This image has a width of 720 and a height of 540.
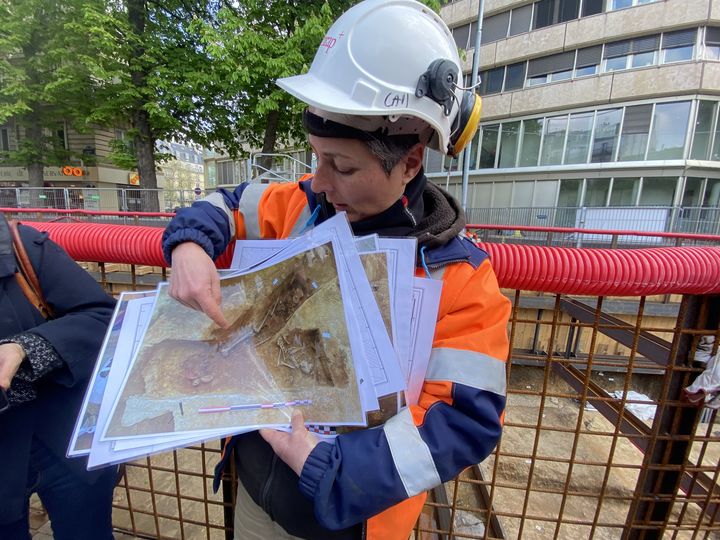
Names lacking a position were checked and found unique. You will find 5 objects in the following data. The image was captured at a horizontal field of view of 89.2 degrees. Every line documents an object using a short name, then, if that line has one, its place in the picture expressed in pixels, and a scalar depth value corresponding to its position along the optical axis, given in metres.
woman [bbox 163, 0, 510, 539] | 0.83
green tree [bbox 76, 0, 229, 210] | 11.55
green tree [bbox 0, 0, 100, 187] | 12.77
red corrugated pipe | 1.30
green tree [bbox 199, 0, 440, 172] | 10.03
